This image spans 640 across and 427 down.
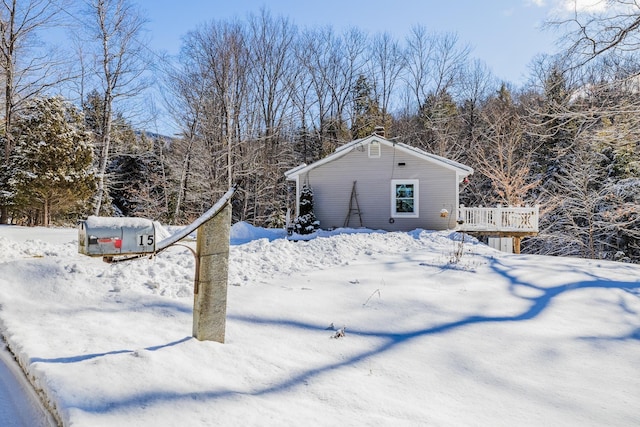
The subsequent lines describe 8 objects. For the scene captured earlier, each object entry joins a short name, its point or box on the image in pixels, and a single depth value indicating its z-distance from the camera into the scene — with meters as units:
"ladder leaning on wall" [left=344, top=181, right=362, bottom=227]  14.82
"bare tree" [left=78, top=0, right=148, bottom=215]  15.54
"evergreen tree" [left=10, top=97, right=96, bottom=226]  15.31
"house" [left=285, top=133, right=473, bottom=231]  14.26
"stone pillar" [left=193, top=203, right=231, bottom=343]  2.59
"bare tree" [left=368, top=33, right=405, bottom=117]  28.48
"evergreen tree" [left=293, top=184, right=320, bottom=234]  14.46
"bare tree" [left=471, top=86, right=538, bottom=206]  19.84
